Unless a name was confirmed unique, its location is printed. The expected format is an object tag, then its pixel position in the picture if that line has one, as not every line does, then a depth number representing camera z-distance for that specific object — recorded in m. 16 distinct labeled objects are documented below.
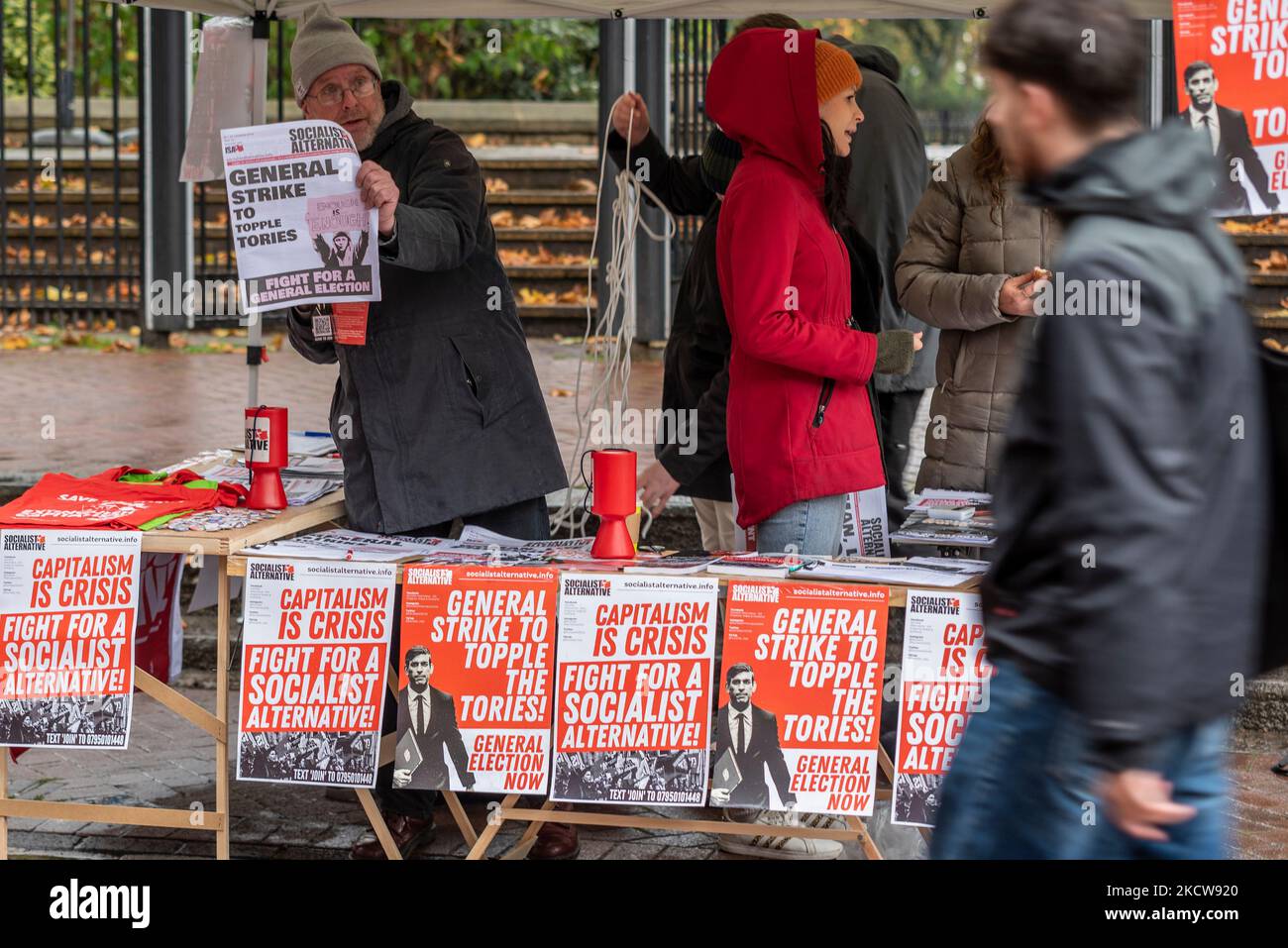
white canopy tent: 10.63
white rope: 10.30
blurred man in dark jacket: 4.29
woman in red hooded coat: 8.09
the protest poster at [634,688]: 7.79
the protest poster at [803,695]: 7.70
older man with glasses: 8.74
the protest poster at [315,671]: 8.10
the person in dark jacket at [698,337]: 9.55
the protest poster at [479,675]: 7.93
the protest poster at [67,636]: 8.19
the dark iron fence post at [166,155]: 21.83
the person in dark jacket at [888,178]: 10.75
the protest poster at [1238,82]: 8.47
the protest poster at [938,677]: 7.61
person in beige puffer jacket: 9.23
